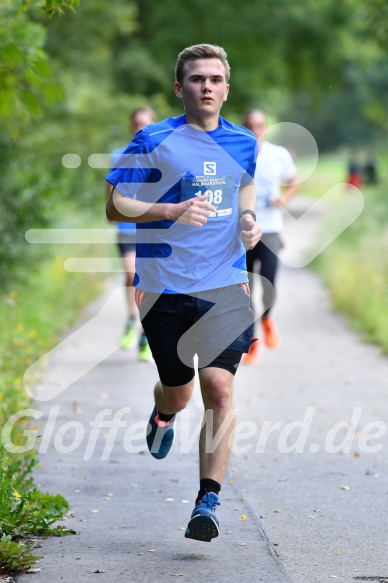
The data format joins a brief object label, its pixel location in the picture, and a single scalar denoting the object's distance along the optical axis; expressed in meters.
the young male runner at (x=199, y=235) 10.37
